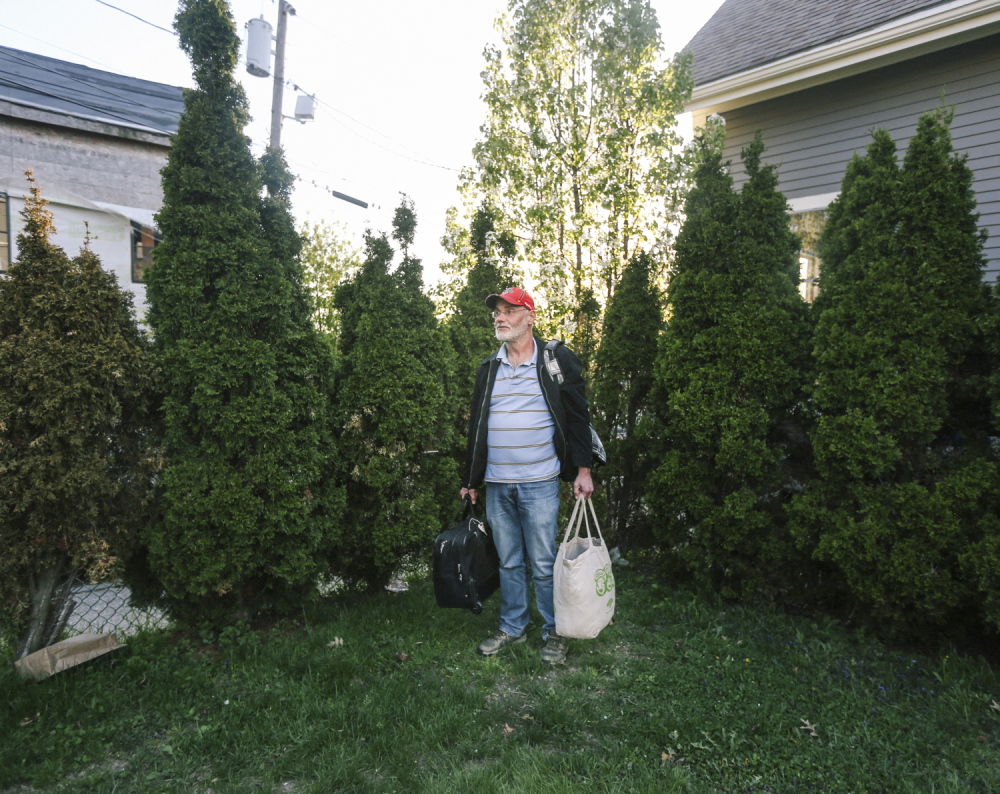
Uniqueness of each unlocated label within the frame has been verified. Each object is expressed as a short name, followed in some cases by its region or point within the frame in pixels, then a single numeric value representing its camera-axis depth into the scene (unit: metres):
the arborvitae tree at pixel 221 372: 3.73
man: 3.86
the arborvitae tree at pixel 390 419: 4.52
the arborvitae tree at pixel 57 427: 3.28
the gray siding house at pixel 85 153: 11.70
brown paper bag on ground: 3.25
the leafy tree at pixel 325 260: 15.43
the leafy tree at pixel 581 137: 7.33
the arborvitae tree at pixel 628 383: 5.68
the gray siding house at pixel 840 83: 6.69
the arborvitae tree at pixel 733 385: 4.52
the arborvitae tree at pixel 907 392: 3.73
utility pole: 13.52
